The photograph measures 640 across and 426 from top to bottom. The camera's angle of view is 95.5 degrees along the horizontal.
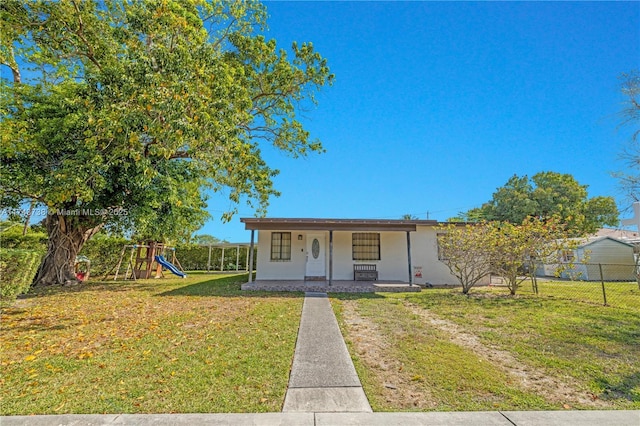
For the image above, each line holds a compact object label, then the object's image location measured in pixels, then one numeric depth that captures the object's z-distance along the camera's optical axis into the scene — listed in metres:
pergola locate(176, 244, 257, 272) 21.11
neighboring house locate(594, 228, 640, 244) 19.25
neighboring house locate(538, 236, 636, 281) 17.66
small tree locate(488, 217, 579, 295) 9.71
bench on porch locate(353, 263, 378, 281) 12.88
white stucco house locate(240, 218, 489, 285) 13.09
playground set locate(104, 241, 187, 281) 15.53
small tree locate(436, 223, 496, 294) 10.00
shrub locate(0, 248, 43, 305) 5.34
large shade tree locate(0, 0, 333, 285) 6.77
